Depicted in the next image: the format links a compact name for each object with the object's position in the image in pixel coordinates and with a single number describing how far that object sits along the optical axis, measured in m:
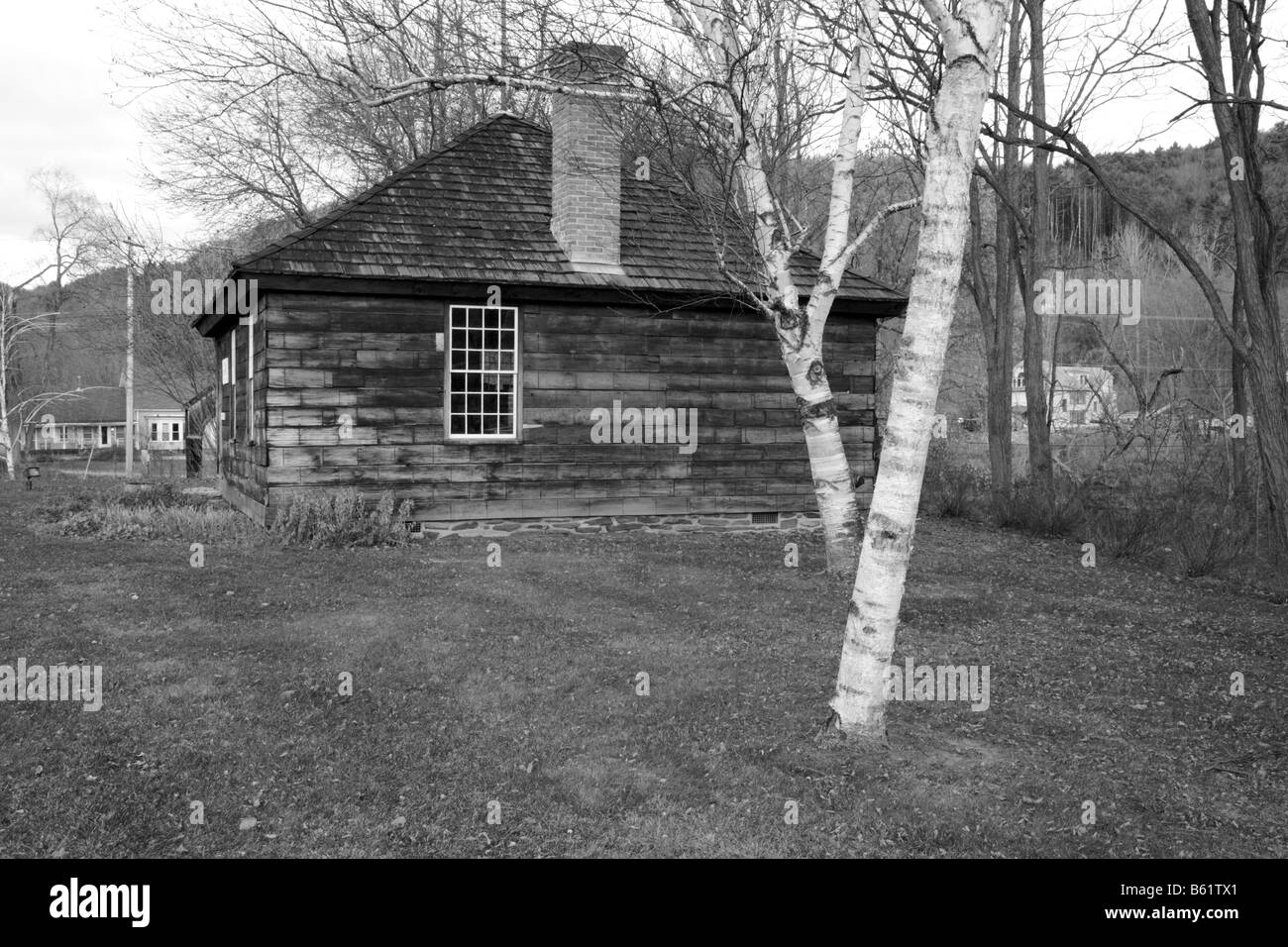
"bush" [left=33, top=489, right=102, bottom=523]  15.98
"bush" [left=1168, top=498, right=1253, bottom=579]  13.04
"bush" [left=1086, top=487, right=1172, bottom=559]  14.26
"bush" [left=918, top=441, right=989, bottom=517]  18.52
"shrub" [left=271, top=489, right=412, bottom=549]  12.64
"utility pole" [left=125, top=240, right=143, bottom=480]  28.75
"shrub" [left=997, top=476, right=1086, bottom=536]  16.27
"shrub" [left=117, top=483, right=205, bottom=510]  16.73
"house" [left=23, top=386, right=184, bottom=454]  58.22
